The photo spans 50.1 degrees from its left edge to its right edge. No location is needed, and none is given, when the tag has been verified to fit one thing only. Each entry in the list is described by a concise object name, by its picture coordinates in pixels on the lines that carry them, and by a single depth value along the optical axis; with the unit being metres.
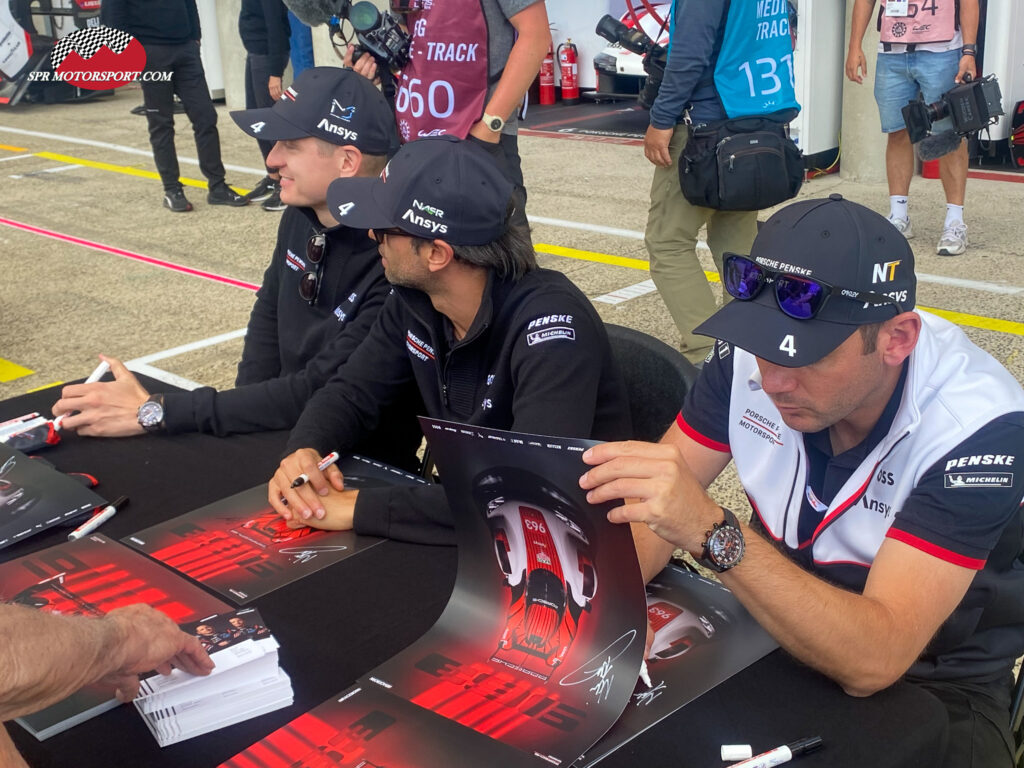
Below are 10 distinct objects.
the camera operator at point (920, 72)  5.90
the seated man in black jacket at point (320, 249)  2.76
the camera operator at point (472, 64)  3.81
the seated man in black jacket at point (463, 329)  2.16
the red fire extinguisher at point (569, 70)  12.12
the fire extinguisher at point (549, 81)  12.29
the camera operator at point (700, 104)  4.16
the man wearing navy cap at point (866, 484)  1.57
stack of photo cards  1.54
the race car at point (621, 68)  10.32
